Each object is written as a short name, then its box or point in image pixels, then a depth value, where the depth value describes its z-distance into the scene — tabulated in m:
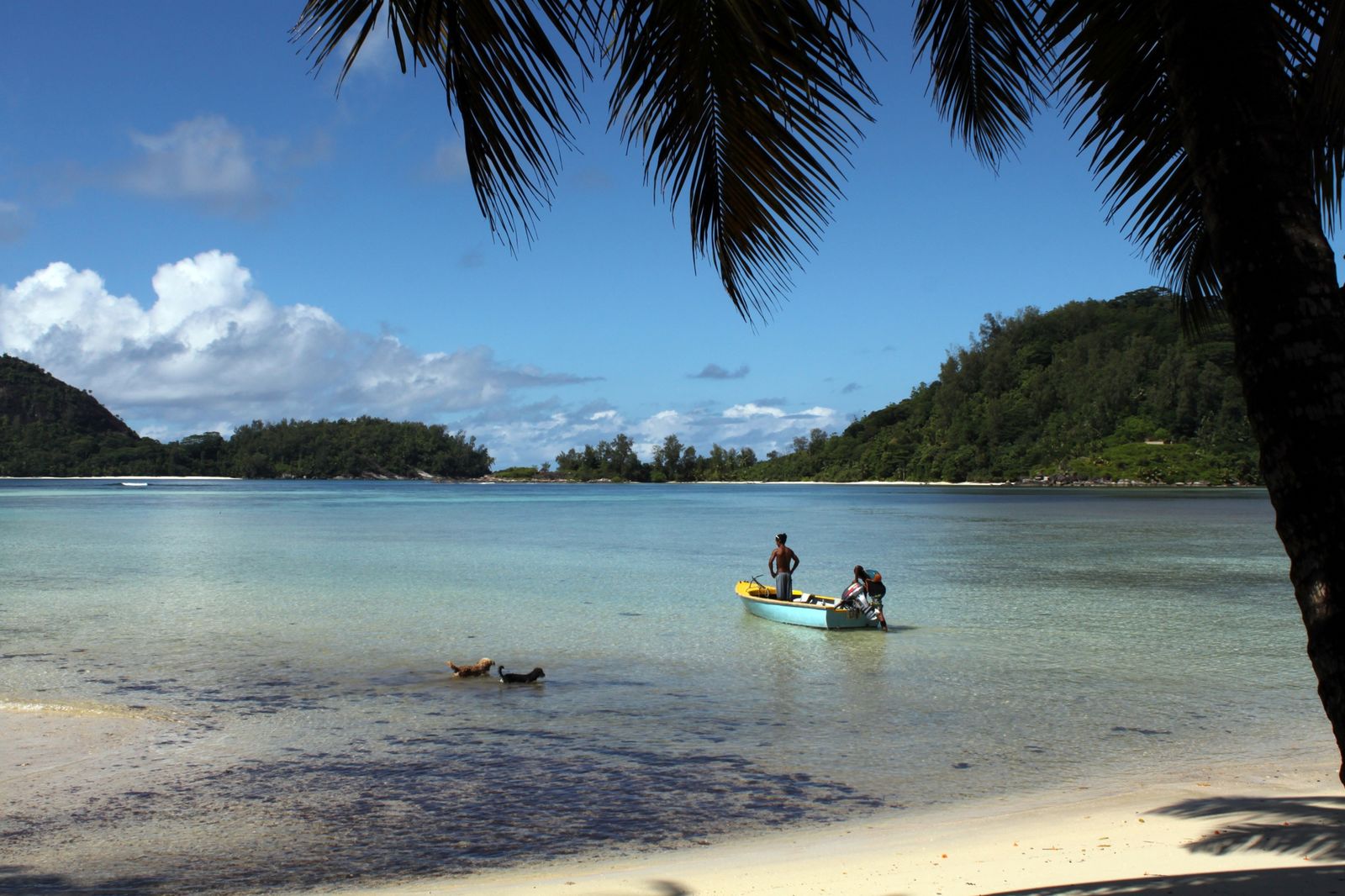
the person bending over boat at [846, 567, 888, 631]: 20.17
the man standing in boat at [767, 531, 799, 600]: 21.52
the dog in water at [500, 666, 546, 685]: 14.82
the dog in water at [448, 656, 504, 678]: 15.02
